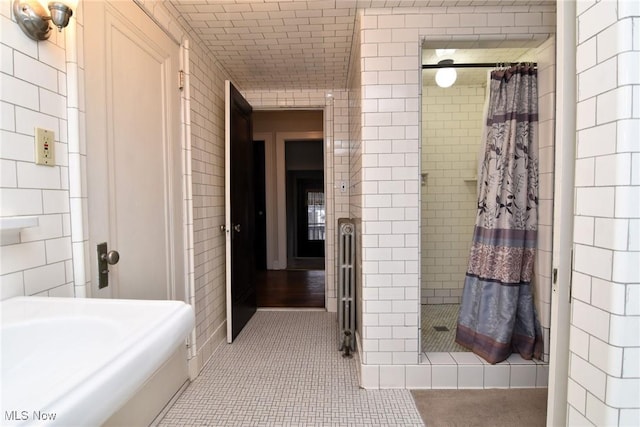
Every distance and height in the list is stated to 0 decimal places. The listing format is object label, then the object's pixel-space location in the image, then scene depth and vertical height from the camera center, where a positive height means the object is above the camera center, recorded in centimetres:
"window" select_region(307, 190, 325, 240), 612 -28
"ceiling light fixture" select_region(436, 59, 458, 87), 250 +99
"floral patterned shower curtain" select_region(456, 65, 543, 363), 196 -16
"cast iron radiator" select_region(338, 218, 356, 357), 234 -63
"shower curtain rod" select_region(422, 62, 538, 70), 221 +95
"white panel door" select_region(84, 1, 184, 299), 132 +25
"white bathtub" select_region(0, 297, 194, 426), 51 -32
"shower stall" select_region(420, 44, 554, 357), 321 +16
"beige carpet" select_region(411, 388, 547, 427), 166 -115
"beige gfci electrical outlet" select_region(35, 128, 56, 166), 107 +19
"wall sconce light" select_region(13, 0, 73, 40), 99 +59
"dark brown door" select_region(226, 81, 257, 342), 252 -12
